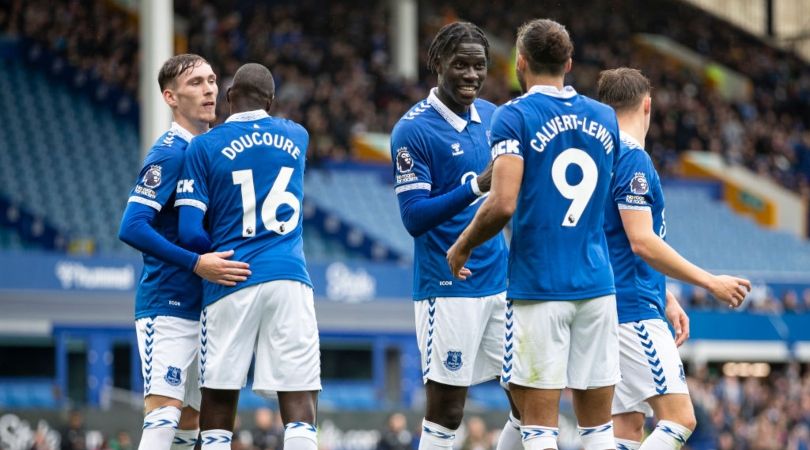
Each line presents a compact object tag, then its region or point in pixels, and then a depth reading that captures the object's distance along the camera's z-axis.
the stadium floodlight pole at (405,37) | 68.37
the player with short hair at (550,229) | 12.99
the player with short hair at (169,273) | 14.61
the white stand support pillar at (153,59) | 43.66
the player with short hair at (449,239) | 14.87
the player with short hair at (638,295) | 14.62
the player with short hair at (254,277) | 14.20
